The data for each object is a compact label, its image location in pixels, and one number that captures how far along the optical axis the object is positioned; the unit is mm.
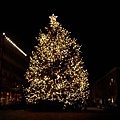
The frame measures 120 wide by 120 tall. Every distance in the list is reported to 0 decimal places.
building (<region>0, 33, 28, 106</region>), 39894
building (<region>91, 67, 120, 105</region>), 52987
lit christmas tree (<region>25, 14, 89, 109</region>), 23748
